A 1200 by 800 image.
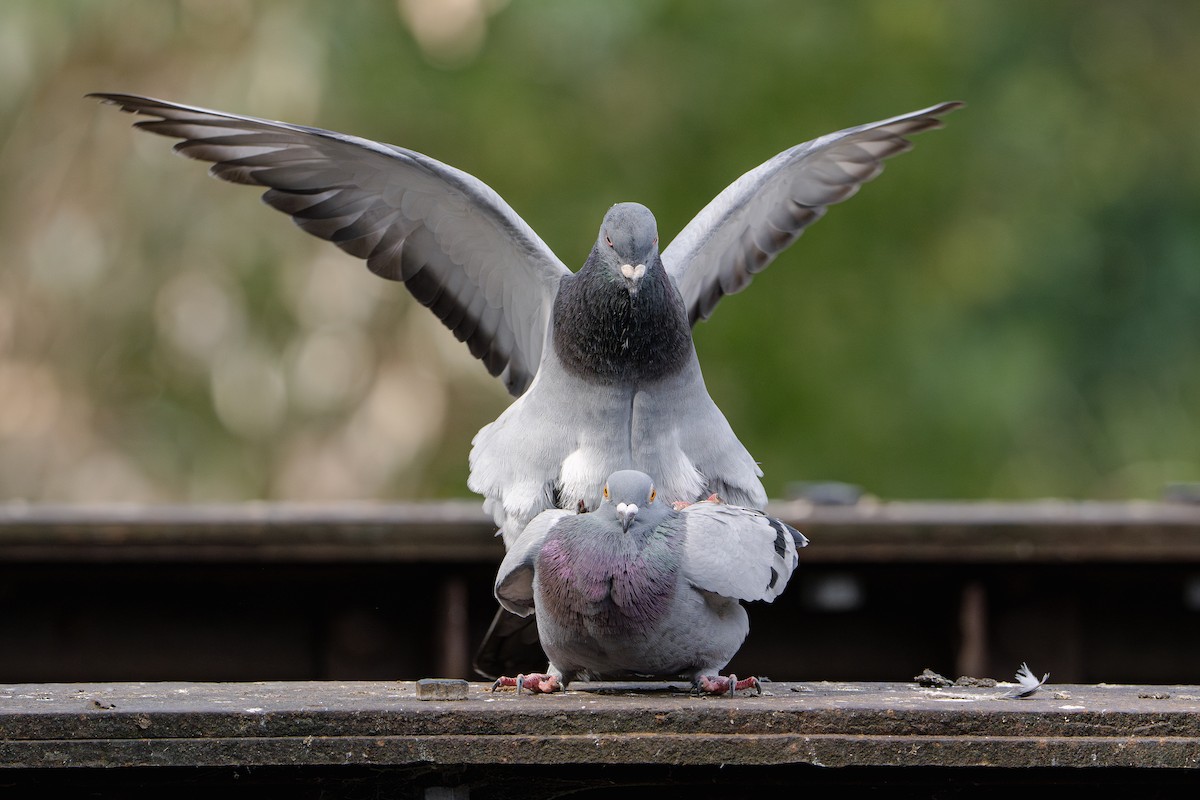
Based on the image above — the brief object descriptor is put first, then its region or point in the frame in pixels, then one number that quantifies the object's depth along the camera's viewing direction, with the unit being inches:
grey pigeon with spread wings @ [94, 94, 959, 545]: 395.5
